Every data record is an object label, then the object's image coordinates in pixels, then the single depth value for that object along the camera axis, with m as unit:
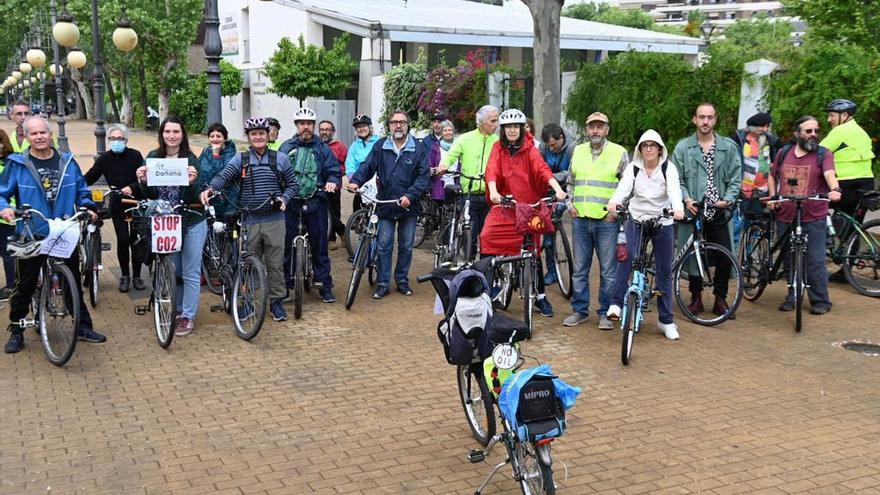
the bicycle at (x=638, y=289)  7.03
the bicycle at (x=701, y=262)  8.09
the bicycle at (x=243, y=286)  7.66
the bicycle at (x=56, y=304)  6.94
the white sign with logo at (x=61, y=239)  6.99
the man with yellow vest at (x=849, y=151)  9.23
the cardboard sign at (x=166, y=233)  7.48
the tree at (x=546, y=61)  13.41
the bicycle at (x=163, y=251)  7.46
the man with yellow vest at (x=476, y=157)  9.33
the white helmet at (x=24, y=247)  6.94
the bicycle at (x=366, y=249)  8.93
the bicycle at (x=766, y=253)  8.26
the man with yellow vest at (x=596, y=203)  7.98
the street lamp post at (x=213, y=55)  10.80
